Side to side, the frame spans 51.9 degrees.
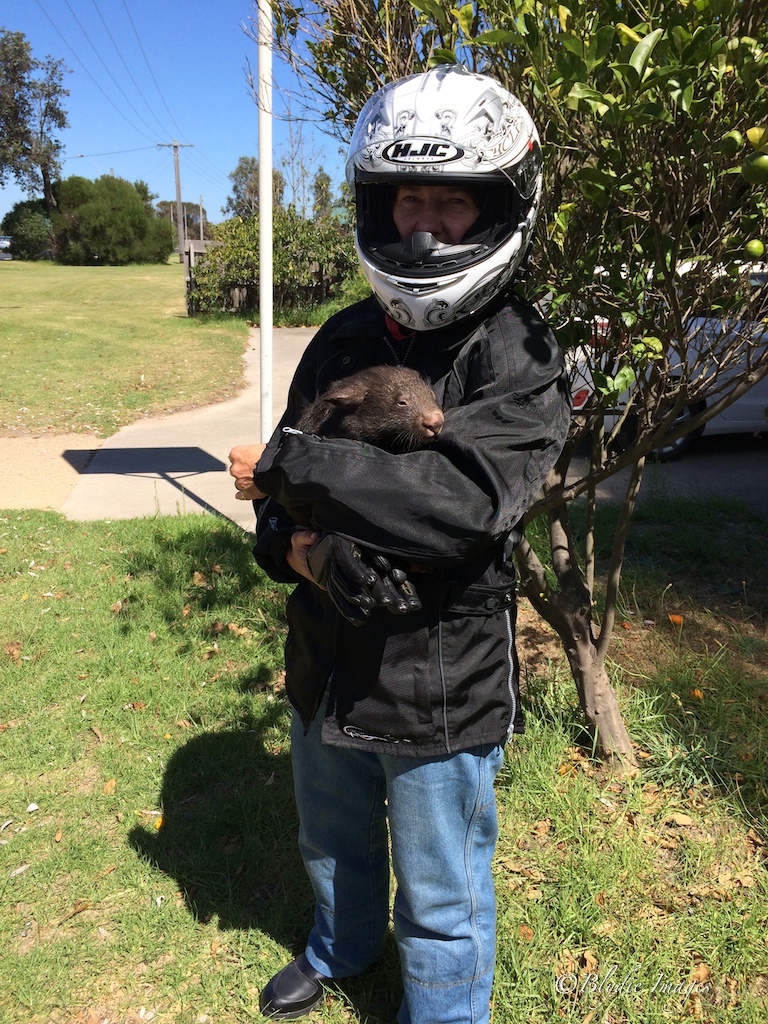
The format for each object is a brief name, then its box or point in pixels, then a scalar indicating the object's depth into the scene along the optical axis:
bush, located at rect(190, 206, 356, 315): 18.25
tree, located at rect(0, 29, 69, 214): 52.72
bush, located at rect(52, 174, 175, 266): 46.31
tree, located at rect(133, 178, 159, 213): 54.74
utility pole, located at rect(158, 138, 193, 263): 37.47
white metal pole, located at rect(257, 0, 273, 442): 4.52
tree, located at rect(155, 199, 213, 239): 77.75
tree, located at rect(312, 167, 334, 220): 19.16
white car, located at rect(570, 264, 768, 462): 7.51
